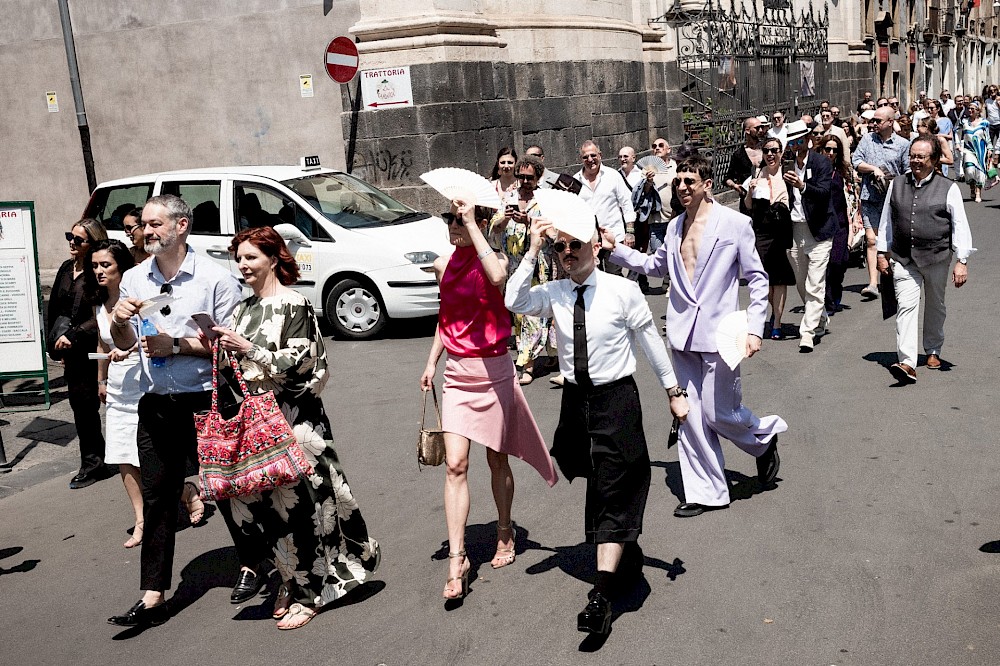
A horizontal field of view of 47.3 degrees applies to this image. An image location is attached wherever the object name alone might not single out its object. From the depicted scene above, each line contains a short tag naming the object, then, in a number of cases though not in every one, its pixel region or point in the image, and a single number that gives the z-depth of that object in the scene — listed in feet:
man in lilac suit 19.38
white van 36.65
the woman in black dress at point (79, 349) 23.79
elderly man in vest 27.09
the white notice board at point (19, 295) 28.37
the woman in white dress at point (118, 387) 20.02
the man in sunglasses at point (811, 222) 33.06
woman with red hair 15.52
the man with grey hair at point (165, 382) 16.43
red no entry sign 50.37
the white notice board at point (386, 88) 52.16
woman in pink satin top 16.38
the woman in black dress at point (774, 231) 33.19
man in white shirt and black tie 15.29
